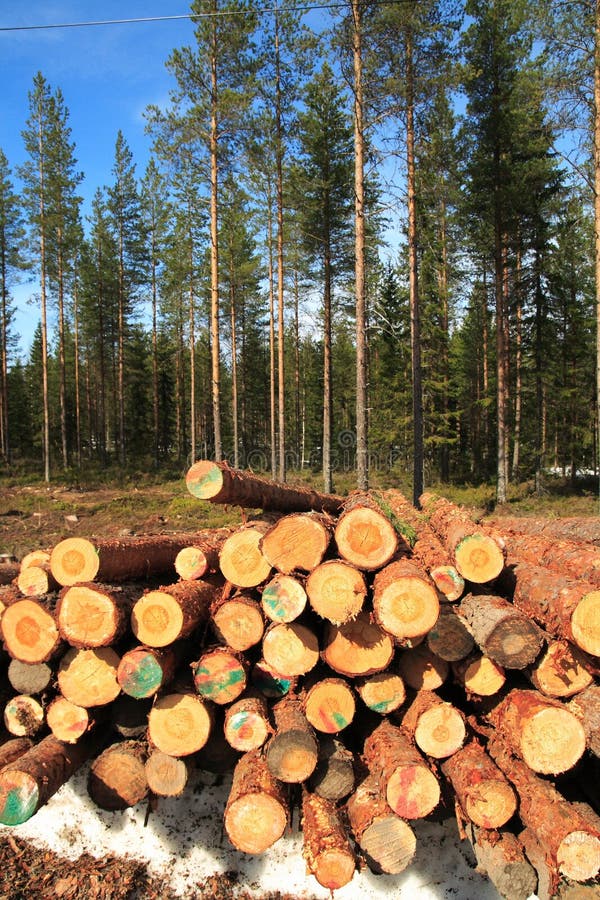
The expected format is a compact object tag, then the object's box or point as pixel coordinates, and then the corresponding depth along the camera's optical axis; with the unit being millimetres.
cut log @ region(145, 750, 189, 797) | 3586
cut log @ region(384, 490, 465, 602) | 4160
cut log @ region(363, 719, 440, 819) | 3129
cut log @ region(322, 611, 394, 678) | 3549
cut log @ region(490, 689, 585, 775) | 3090
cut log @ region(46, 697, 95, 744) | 3814
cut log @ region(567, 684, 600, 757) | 3131
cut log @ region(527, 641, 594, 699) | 3377
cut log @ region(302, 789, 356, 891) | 2998
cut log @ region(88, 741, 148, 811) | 3742
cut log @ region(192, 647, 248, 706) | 3674
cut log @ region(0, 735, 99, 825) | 3330
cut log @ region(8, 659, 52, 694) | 3959
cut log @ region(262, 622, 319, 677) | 3639
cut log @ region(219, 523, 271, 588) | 3873
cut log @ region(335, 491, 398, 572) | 3545
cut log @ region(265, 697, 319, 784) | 3283
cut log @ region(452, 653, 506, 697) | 3596
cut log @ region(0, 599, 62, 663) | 3803
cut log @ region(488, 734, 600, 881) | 2838
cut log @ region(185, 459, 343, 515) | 4625
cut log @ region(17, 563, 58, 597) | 4301
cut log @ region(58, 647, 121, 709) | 3736
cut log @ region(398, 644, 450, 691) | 3734
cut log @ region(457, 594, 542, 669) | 3395
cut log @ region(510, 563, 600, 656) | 3178
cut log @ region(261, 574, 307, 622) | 3516
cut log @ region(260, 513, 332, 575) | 3600
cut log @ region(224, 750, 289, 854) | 3176
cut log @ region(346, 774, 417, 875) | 3109
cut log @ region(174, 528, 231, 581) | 4410
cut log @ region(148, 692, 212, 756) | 3533
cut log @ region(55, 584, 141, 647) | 3594
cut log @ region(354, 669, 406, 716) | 3668
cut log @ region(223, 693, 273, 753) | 3527
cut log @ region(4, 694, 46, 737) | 4050
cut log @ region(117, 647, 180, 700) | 3547
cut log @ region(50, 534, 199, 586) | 3930
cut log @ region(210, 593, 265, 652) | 3807
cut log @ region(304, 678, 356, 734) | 3540
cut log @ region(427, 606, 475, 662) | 3596
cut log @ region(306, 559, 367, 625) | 3414
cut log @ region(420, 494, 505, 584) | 4027
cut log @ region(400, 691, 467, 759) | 3422
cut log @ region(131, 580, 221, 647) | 3625
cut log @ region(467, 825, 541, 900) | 3125
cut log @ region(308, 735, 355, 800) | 3381
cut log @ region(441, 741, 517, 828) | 3146
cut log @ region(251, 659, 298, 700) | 3842
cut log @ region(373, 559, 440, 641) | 3340
